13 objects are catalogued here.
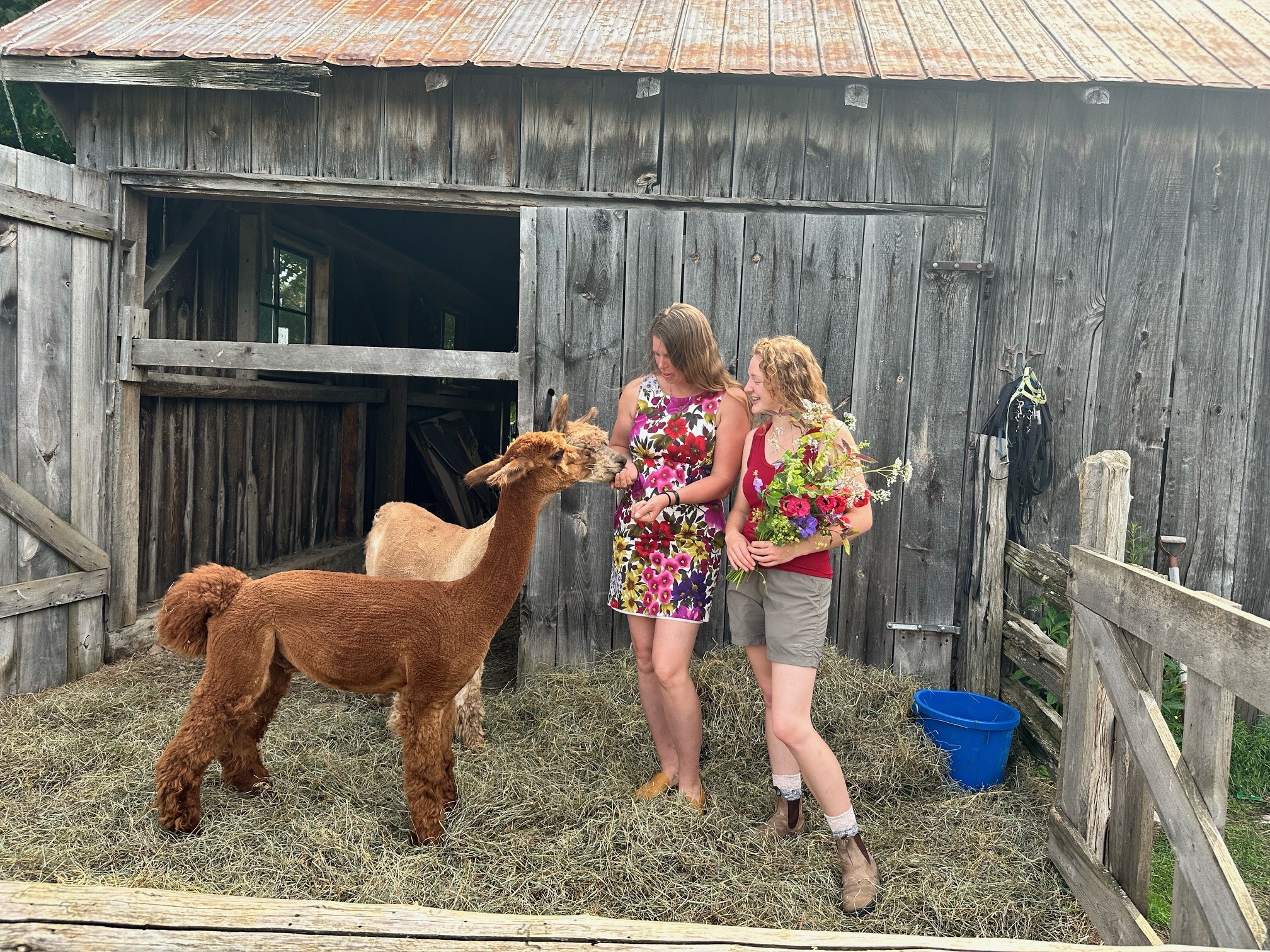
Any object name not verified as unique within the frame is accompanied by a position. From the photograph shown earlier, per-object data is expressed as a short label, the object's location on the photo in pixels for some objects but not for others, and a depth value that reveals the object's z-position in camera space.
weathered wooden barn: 4.79
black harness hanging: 4.81
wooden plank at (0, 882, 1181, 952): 1.85
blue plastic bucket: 3.98
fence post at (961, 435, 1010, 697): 4.77
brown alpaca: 3.28
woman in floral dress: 3.51
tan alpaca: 4.27
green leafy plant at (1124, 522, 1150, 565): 5.00
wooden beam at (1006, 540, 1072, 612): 3.93
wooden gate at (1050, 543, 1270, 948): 2.14
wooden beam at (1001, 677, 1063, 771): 4.01
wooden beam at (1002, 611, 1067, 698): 4.00
